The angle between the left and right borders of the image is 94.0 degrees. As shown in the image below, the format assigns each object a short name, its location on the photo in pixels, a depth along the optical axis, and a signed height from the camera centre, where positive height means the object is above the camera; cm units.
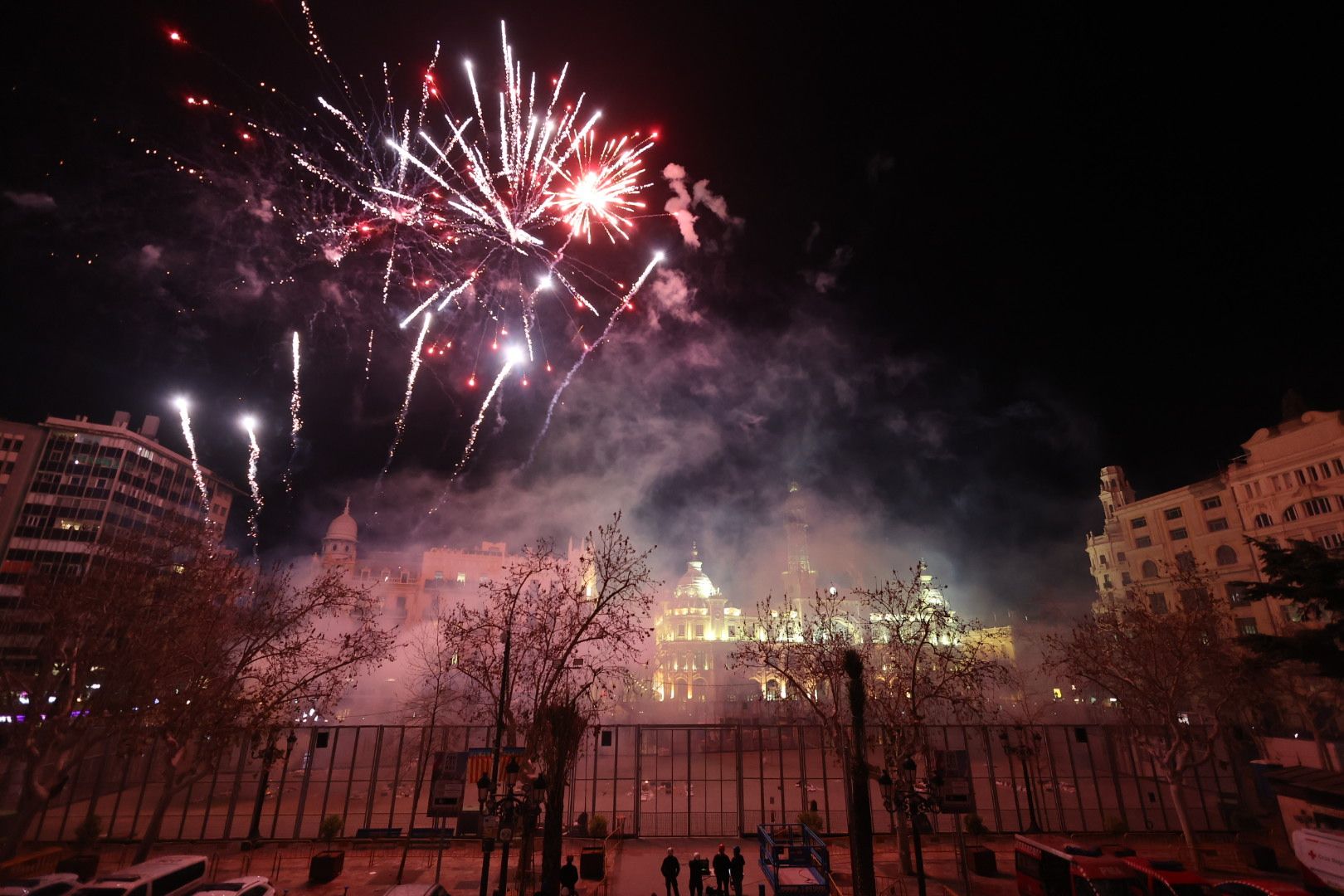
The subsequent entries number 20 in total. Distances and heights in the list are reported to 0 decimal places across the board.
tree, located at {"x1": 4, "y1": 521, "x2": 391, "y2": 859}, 2055 +87
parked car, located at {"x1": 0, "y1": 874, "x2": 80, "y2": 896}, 1486 -464
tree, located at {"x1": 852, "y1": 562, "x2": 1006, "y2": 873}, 2317 +29
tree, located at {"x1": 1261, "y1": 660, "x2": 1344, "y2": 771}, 3556 +50
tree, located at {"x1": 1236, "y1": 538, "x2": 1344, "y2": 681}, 1961 +324
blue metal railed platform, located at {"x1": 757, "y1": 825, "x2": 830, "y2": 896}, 1698 -482
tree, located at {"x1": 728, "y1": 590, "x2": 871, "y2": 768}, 2445 +133
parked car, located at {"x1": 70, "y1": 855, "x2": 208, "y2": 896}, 1527 -465
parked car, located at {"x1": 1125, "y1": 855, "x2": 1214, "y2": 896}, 1546 -418
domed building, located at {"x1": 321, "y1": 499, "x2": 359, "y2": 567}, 10488 +2389
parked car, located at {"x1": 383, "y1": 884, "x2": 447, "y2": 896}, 1555 -465
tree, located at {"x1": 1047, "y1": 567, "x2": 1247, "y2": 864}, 2527 +145
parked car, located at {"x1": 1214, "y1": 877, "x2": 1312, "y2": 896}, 1473 -419
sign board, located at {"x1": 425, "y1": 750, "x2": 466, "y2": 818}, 2266 -320
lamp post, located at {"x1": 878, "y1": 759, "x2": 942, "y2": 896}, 1762 -287
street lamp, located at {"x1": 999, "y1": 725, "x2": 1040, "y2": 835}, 2669 -220
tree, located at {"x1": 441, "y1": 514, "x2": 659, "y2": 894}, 1958 +97
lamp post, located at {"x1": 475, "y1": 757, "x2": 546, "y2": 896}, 1664 -322
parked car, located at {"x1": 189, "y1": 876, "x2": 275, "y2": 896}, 1591 -483
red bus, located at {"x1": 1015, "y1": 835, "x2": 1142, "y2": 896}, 1631 -439
